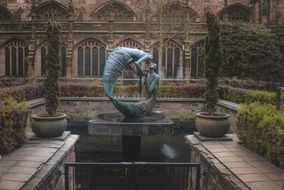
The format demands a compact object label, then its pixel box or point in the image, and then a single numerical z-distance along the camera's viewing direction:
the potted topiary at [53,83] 9.99
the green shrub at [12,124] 8.43
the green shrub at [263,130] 7.60
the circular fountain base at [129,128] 10.26
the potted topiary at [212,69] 10.30
